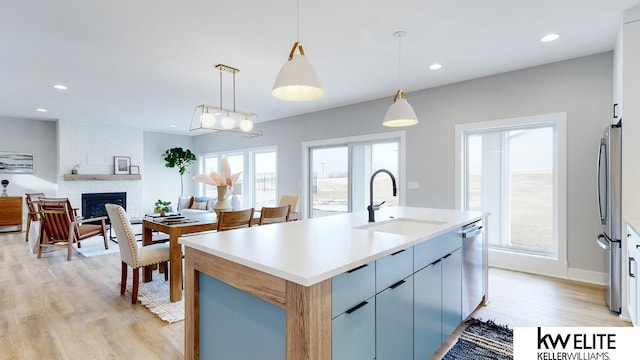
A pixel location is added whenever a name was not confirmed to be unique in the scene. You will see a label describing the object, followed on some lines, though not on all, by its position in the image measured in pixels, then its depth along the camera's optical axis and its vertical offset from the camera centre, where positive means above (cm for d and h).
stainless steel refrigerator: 263 -24
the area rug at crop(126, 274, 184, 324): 271 -120
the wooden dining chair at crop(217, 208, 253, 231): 298 -40
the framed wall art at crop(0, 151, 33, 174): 685 +38
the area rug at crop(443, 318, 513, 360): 208 -119
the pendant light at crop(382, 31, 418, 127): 282 +60
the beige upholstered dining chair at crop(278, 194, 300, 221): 510 -37
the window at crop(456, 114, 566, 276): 376 -8
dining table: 303 -54
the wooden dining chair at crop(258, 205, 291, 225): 341 -41
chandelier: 371 +74
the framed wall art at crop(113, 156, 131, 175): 785 +38
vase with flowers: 342 -6
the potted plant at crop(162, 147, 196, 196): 868 +60
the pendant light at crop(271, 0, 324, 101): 191 +65
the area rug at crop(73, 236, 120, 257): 491 -117
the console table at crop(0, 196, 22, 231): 655 -69
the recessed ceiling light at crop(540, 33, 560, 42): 302 +140
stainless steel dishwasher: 238 -72
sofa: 761 -63
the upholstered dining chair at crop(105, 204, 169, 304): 293 -72
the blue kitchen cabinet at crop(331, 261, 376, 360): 121 -56
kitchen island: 116 -51
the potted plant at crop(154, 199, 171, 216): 743 -66
